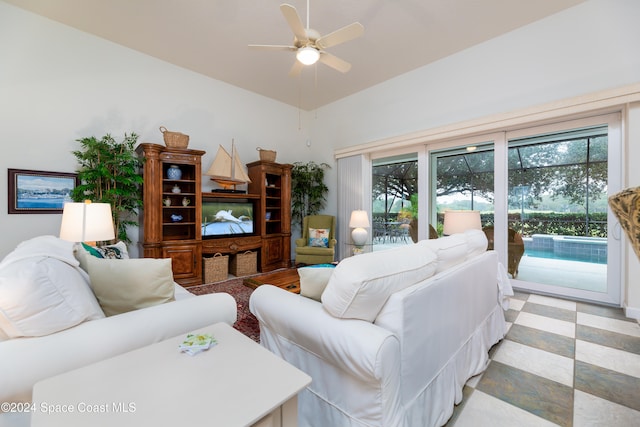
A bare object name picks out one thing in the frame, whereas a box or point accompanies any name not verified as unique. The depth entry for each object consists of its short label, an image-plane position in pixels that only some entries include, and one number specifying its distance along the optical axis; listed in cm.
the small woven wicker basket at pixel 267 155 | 454
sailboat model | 404
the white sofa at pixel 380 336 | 105
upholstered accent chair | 444
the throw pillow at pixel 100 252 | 155
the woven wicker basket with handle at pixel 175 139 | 357
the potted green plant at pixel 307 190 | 529
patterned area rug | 236
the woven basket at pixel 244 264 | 423
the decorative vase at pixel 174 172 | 372
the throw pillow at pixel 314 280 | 141
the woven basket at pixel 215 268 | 387
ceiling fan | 214
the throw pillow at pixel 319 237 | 465
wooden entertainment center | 348
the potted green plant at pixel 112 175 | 310
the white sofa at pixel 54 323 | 91
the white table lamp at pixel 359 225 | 382
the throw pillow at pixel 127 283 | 129
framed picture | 291
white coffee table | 68
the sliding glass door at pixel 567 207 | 295
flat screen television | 411
